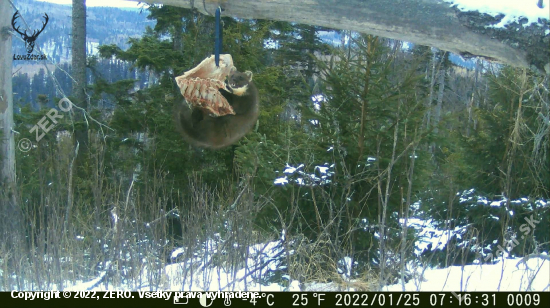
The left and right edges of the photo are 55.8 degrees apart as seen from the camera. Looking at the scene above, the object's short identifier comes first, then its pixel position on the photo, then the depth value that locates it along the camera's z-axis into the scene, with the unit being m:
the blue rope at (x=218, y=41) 2.96
